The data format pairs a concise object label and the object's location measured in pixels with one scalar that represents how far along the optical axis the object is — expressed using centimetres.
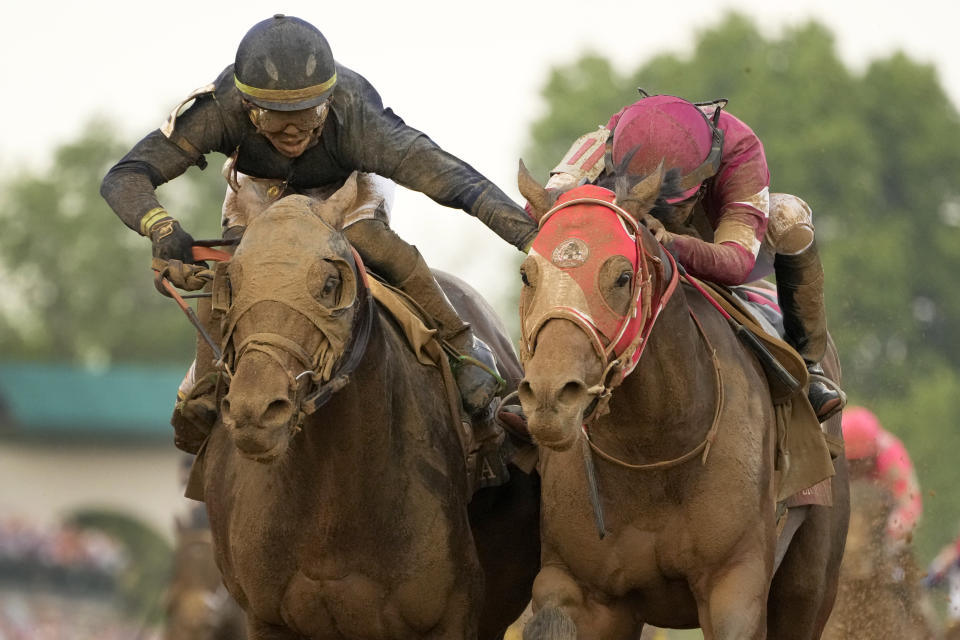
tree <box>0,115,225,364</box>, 11087
